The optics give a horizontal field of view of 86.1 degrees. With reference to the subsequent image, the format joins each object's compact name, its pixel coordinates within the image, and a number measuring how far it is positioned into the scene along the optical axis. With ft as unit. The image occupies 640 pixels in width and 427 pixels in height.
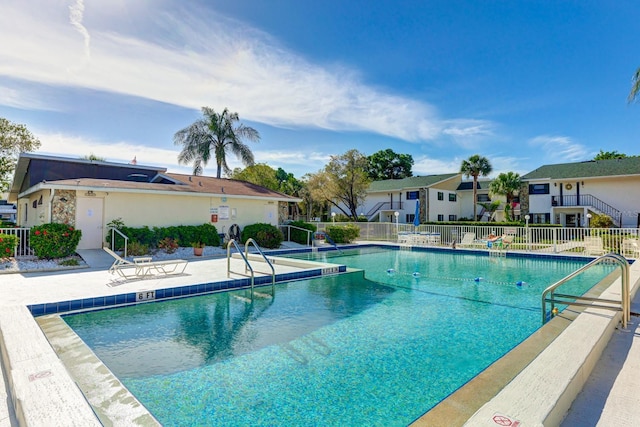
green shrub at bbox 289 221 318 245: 64.64
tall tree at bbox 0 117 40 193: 88.17
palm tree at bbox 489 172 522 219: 107.86
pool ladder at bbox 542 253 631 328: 15.98
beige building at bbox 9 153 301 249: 44.57
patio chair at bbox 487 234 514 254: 55.11
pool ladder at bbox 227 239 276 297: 28.45
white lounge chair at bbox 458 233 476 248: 60.08
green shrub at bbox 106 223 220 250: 45.01
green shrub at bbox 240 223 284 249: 56.59
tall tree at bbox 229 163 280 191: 111.24
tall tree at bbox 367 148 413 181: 176.86
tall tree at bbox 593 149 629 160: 144.74
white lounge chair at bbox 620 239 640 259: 44.29
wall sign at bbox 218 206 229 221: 58.08
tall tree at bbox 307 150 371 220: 106.22
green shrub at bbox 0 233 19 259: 34.30
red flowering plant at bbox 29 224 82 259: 37.17
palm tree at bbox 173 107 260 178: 85.71
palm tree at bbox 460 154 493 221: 113.29
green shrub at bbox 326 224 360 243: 68.44
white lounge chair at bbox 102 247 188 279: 29.73
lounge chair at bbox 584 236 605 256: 48.06
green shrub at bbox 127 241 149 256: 43.75
